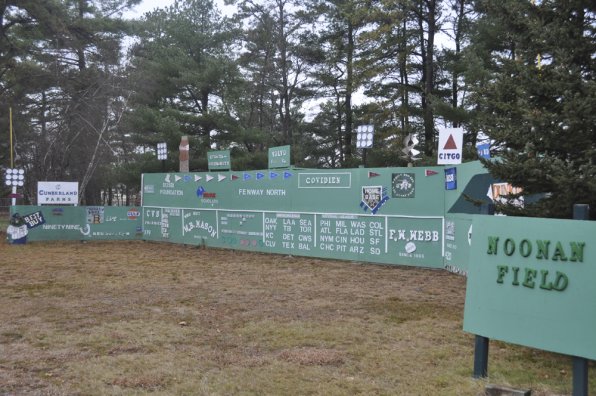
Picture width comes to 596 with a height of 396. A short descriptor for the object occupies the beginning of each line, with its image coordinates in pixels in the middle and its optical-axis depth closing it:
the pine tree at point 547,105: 4.83
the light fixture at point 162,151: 20.05
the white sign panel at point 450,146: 11.02
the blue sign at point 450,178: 11.13
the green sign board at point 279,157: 14.59
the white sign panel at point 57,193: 19.34
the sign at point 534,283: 3.70
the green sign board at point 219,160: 16.57
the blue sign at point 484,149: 9.95
